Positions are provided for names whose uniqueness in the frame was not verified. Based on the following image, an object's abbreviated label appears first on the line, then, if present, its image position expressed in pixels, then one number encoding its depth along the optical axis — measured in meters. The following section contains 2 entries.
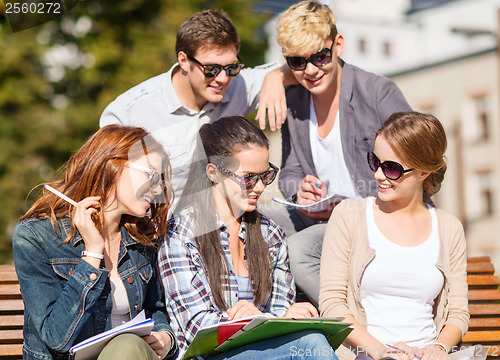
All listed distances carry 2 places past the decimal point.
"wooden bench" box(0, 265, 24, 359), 3.99
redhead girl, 3.09
